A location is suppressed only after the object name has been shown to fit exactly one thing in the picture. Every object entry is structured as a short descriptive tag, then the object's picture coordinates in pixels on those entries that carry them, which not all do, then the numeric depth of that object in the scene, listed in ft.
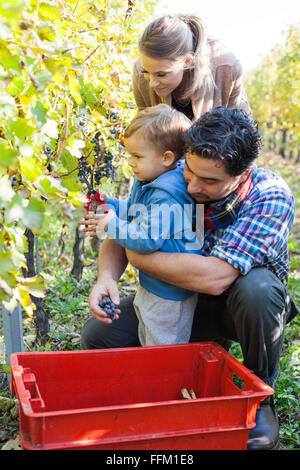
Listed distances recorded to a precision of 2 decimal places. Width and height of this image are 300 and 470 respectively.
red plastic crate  4.73
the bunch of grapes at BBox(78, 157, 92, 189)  7.27
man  6.01
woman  7.22
